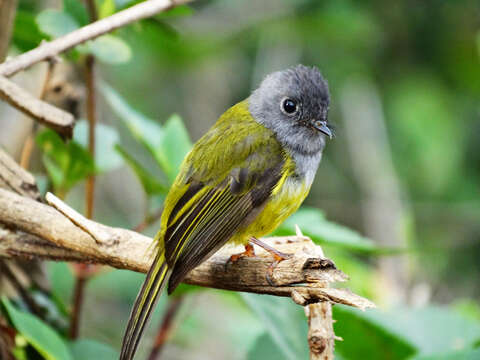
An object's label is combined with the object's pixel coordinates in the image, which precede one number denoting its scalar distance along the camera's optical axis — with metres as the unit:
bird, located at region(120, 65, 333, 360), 4.19
